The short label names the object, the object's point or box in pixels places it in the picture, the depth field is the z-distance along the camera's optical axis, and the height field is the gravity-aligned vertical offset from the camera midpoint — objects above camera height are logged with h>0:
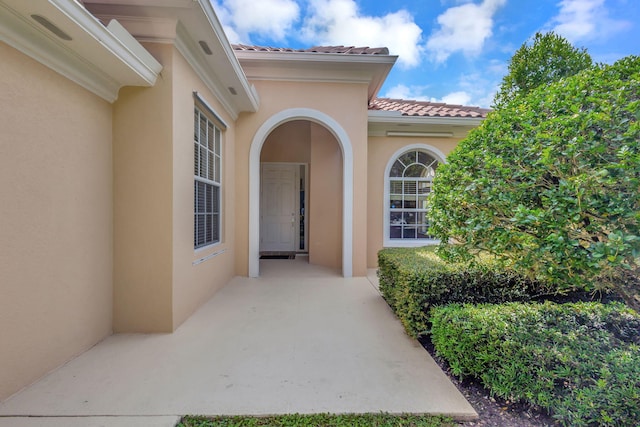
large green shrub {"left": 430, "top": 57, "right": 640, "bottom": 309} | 1.84 +0.22
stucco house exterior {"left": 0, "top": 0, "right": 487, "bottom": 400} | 2.07 +0.61
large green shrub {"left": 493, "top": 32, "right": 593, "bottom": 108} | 6.08 +3.60
